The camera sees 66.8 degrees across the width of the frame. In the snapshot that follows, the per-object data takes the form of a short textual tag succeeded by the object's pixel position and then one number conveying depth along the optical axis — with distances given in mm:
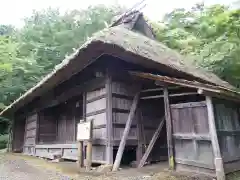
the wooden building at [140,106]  3815
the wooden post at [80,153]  4887
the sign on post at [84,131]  4573
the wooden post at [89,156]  4503
